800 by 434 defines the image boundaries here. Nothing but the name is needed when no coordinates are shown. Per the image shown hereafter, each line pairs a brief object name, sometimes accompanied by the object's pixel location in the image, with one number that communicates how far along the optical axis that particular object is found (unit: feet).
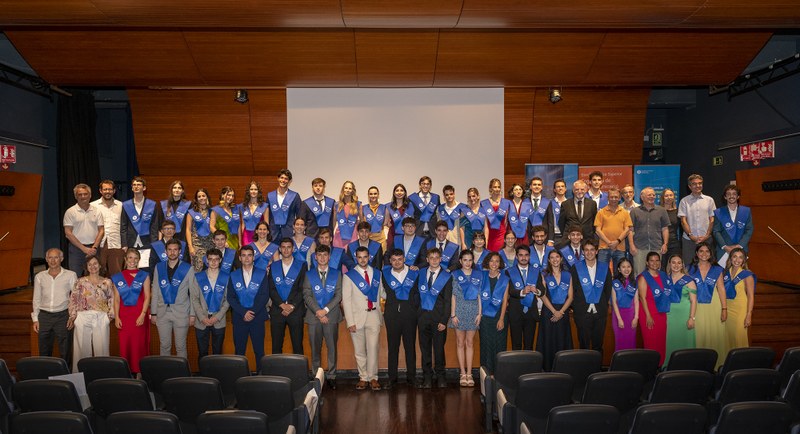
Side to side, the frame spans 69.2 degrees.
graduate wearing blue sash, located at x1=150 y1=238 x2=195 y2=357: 21.50
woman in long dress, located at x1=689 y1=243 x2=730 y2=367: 21.57
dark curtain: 36.45
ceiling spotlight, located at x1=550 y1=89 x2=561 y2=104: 33.17
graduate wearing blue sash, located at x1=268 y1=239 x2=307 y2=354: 21.83
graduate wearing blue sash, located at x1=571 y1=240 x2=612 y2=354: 21.50
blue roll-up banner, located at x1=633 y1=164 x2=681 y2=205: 35.81
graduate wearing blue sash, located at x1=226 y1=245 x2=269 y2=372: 21.61
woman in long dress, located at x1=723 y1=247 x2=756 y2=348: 21.30
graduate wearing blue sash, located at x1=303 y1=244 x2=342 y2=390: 21.97
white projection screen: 33.45
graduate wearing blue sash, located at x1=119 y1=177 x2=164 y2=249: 24.44
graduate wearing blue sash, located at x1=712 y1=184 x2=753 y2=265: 24.31
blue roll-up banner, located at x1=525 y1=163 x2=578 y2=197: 35.70
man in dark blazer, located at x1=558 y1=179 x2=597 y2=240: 24.82
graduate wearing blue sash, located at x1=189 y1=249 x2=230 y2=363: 21.58
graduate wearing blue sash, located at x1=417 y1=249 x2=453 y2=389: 21.68
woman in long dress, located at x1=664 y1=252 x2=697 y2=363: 21.35
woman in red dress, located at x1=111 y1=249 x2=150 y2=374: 21.36
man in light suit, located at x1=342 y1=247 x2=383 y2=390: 21.99
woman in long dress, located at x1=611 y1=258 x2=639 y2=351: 21.63
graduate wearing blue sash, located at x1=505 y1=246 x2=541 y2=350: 21.68
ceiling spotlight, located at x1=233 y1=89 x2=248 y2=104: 33.62
